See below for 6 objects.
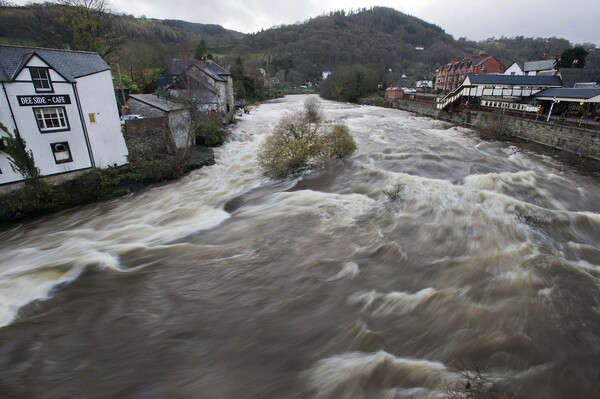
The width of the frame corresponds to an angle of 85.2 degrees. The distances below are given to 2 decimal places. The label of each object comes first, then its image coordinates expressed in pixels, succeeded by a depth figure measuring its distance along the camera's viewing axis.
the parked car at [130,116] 22.65
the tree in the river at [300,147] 19.22
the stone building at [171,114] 21.99
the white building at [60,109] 14.70
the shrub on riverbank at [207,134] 25.58
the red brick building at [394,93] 58.38
